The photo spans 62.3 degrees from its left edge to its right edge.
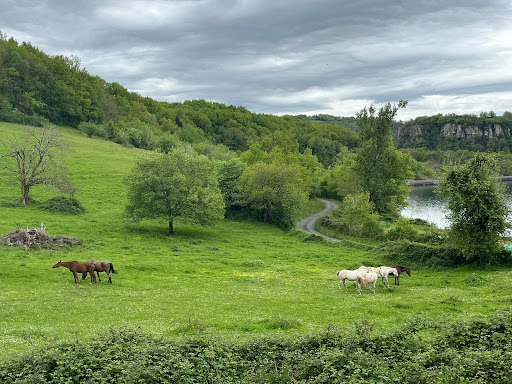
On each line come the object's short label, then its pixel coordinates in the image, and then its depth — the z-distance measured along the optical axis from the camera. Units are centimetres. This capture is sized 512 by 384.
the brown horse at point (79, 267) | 3028
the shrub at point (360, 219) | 6531
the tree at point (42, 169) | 5862
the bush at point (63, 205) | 5856
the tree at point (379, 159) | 8056
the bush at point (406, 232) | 4997
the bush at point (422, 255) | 3847
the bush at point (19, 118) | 10898
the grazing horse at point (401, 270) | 3347
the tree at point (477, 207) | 3578
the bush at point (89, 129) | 12325
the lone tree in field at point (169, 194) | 5359
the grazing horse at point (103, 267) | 3053
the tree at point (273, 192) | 7356
